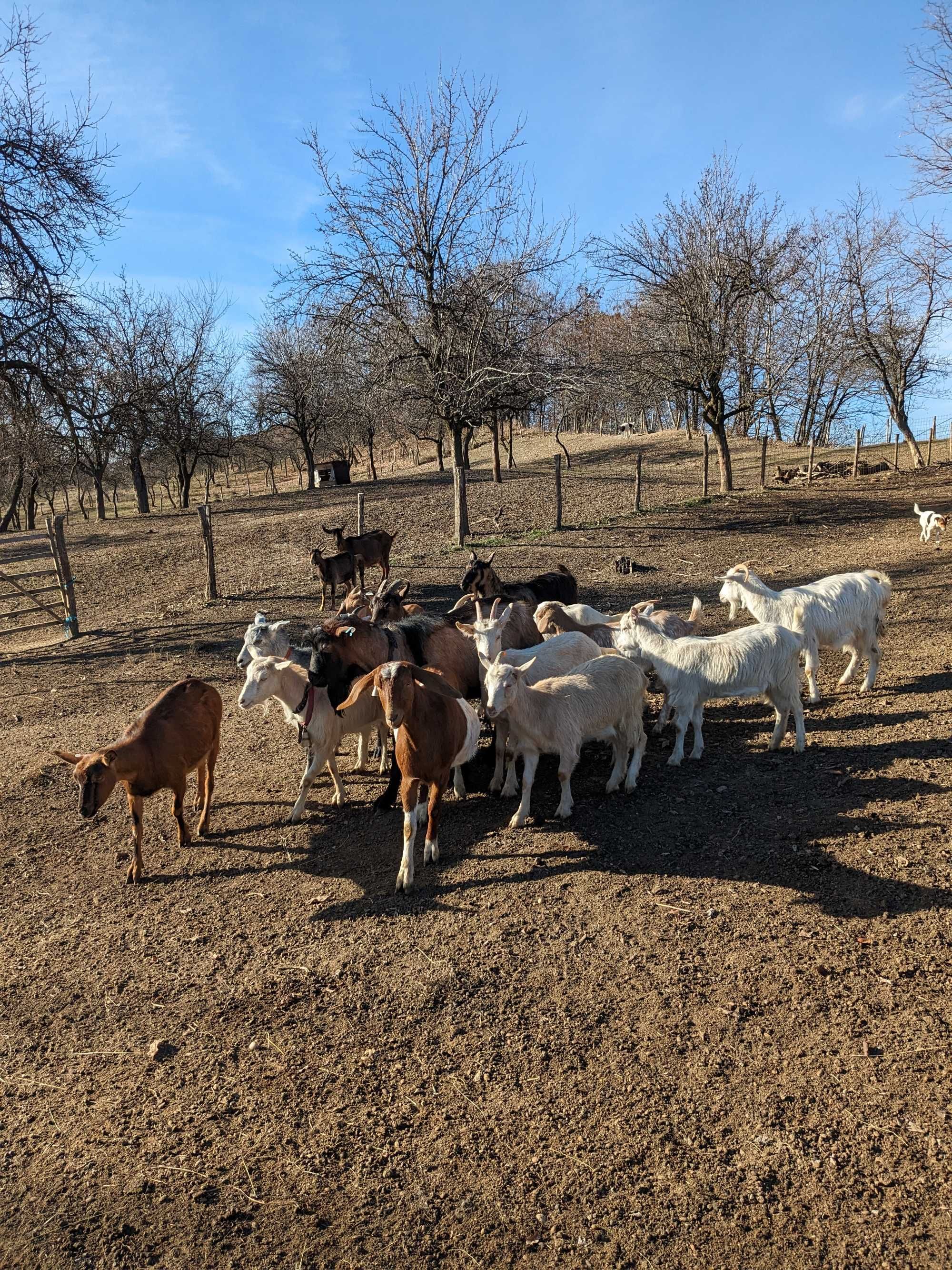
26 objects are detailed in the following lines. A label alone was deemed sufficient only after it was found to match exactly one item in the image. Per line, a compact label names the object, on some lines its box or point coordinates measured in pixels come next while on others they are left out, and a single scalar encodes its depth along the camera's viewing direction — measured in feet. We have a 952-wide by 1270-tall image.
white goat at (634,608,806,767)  23.24
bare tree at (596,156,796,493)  68.85
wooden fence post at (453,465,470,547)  64.13
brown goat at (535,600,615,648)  29.37
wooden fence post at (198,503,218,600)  53.16
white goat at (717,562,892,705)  26.81
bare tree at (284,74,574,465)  58.70
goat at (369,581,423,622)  30.45
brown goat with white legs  18.04
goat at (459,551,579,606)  35.94
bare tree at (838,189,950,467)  94.17
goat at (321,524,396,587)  54.95
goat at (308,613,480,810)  22.90
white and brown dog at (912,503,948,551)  50.41
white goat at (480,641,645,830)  20.85
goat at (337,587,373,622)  29.68
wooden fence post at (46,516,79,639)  50.03
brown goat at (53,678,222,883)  19.49
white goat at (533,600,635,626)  32.09
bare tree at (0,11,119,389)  44.73
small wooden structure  115.85
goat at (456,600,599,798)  23.41
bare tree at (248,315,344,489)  118.01
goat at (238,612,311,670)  26.35
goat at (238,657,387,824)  22.65
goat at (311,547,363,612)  51.29
